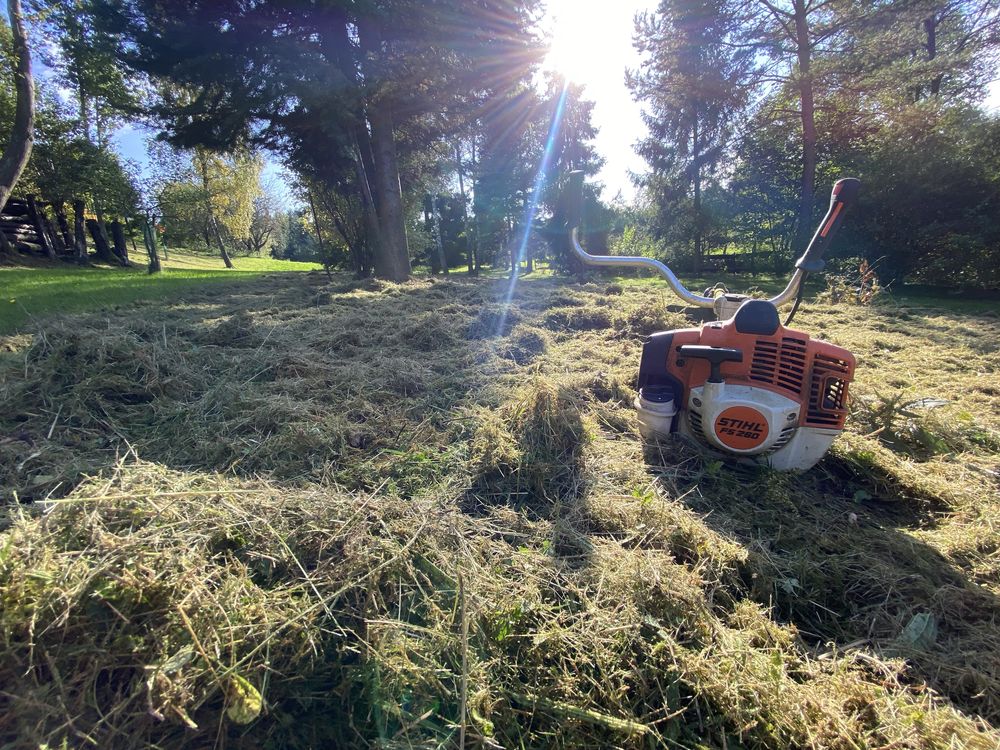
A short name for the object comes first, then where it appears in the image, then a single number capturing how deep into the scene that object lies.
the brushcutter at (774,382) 0.78
